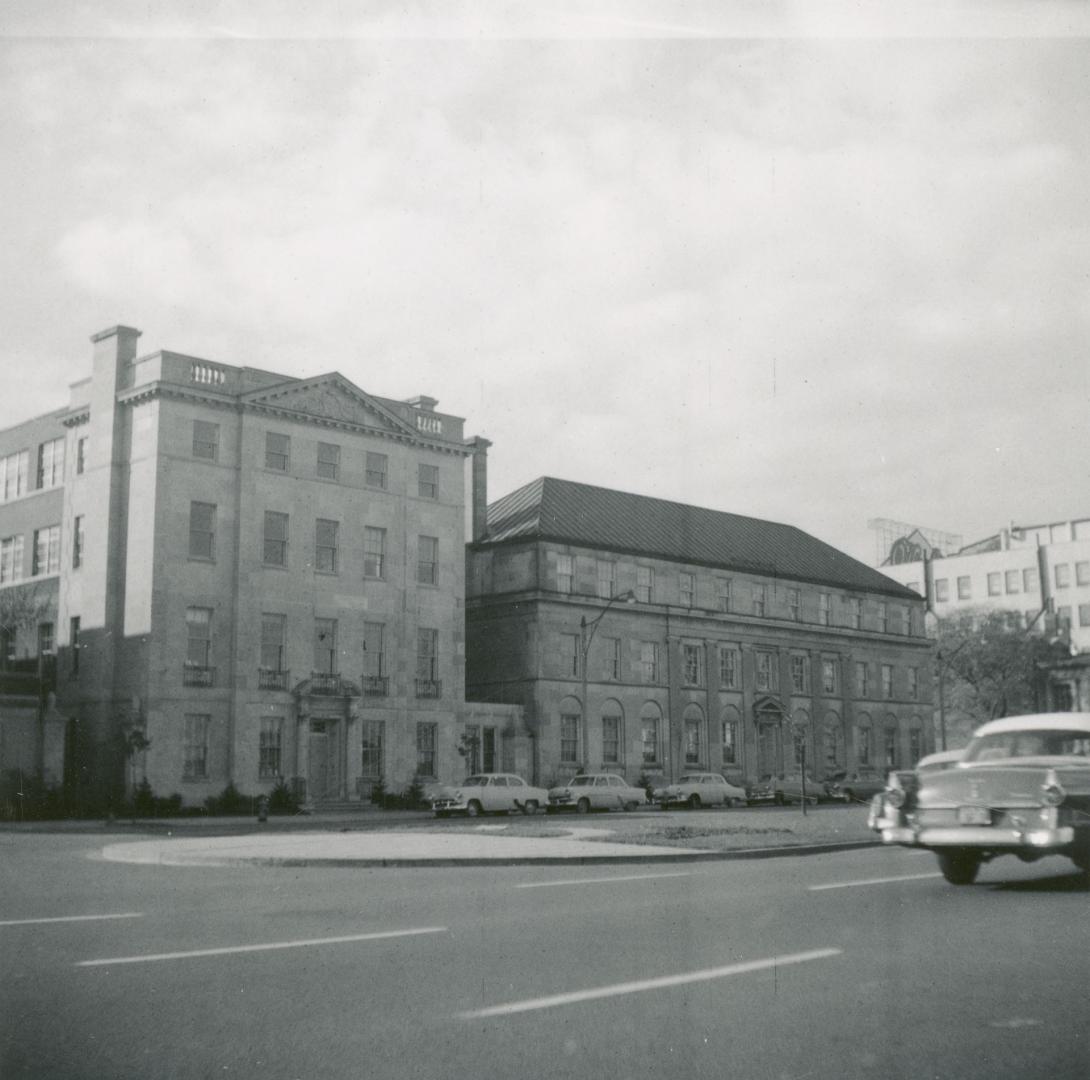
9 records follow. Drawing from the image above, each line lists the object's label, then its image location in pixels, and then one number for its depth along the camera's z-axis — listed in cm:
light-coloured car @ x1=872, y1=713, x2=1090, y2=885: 1341
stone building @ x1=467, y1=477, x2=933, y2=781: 5975
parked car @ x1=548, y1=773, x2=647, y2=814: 4841
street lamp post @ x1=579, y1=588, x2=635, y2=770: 5551
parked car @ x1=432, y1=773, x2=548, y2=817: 4444
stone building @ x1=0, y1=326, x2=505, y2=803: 4631
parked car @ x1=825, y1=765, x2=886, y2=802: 6109
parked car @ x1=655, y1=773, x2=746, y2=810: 5512
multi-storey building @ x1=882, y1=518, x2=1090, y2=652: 9156
